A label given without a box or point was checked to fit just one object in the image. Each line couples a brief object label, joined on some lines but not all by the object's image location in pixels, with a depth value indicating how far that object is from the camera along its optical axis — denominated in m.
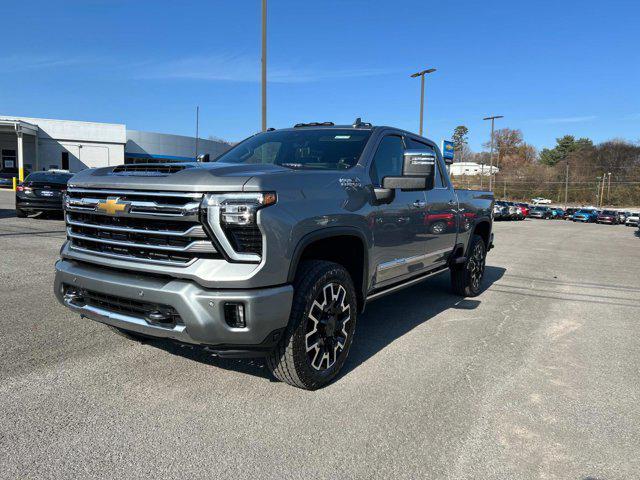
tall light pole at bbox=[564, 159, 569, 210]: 75.76
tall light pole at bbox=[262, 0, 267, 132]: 13.39
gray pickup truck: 2.90
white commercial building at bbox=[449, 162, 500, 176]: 116.38
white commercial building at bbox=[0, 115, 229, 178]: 46.12
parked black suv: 14.66
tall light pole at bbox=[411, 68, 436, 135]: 26.08
